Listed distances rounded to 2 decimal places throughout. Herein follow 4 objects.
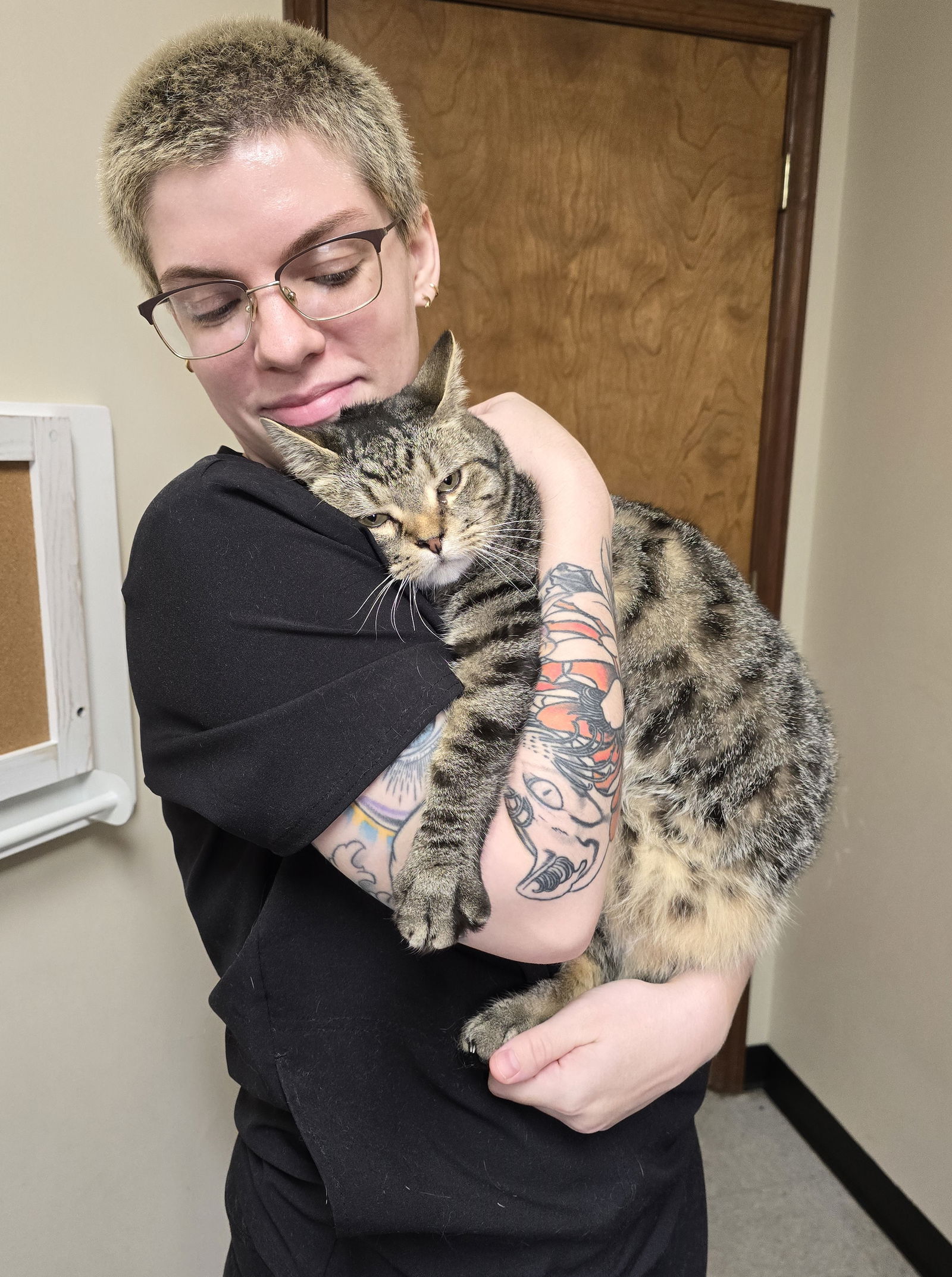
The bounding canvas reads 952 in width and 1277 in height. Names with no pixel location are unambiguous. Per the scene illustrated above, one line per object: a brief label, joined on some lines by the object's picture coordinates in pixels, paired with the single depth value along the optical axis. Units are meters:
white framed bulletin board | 1.38
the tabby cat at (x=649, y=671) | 1.10
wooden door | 2.01
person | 0.77
